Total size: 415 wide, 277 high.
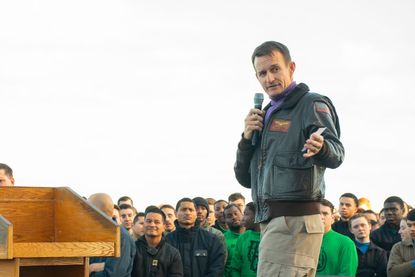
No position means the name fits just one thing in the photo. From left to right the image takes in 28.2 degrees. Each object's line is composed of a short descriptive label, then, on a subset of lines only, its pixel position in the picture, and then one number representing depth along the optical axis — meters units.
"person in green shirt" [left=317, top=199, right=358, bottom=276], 10.67
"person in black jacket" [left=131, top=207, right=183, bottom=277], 10.74
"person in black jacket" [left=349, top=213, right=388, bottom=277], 11.71
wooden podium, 5.21
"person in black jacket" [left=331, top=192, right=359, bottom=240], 13.32
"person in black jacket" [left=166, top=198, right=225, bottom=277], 11.60
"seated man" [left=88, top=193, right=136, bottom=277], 9.05
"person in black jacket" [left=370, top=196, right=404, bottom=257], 12.80
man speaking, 4.68
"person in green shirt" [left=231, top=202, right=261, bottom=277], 11.34
